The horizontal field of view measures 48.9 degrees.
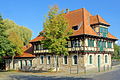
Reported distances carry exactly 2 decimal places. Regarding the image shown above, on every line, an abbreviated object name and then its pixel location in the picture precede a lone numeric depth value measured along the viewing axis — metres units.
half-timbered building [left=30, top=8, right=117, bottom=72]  22.94
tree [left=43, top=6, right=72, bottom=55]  20.62
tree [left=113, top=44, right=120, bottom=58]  54.10
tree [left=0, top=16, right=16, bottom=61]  22.27
